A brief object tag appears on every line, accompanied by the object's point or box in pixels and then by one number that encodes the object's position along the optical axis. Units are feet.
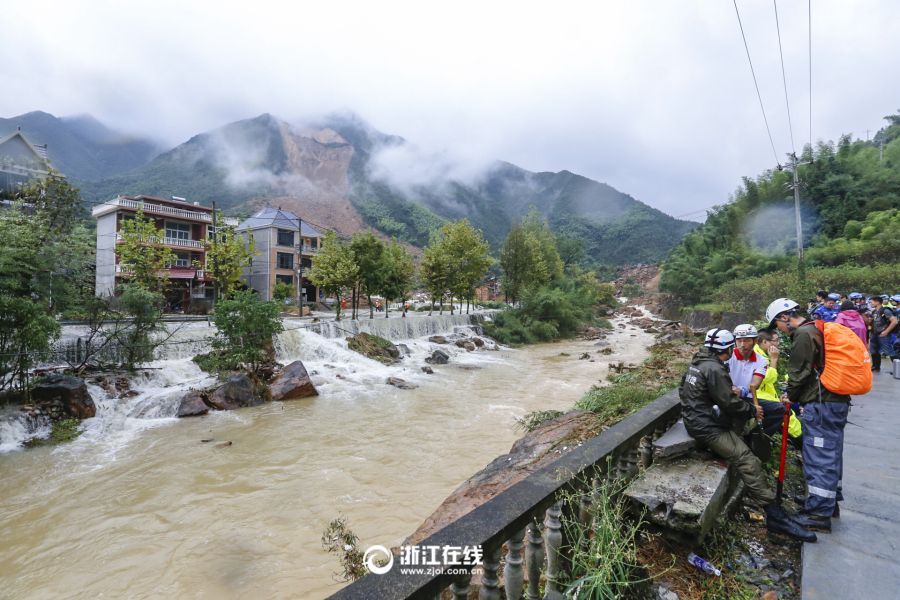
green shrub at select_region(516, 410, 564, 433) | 23.23
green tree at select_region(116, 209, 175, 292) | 51.21
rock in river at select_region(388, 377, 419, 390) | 45.06
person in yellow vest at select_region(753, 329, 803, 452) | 12.16
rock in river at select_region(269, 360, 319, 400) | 39.32
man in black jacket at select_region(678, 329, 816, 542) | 9.56
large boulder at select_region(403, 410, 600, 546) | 14.40
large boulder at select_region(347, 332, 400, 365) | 57.91
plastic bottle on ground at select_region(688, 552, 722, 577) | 7.64
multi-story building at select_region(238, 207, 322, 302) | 109.09
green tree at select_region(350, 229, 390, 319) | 71.41
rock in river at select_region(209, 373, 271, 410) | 36.32
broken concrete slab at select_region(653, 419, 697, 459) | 10.11
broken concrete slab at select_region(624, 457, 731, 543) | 7.78
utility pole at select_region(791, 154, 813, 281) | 59.27
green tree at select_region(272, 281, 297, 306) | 100.74
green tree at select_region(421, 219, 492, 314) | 89.61
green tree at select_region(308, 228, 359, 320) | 65.57
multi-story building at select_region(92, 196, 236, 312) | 88.12
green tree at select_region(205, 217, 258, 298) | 57.52
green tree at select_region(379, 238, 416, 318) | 77.82
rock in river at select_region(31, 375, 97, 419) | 30.32
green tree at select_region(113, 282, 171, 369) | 36.91
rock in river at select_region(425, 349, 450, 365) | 60.59
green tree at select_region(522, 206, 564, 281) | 127.75
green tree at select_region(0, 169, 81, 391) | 25.93
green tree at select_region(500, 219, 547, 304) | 106.83
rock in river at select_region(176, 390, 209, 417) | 34.04
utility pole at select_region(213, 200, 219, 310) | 57.26
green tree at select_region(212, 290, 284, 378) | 40.37
